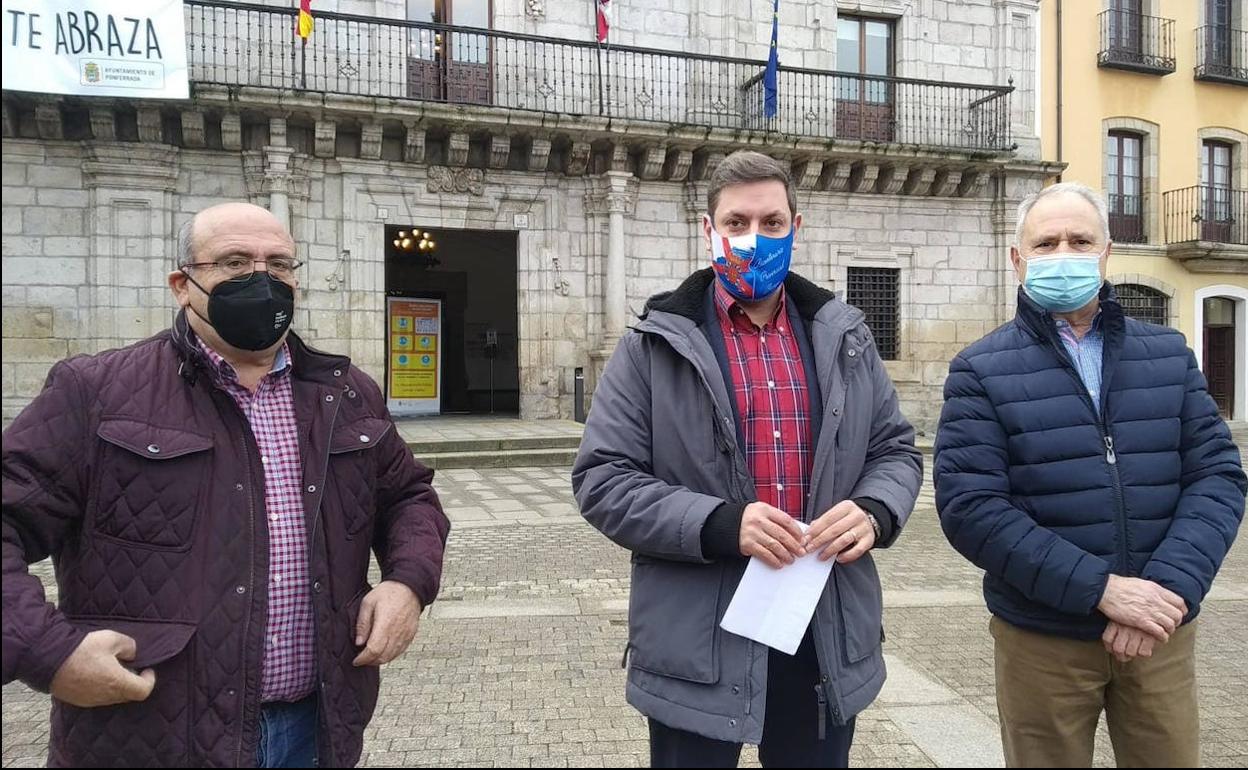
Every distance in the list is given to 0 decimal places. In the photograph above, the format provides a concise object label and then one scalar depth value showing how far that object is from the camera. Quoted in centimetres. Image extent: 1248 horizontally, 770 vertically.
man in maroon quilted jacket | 178
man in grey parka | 200
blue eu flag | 1426
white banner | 1070
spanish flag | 1200
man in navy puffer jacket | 224
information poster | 1652
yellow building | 1770
